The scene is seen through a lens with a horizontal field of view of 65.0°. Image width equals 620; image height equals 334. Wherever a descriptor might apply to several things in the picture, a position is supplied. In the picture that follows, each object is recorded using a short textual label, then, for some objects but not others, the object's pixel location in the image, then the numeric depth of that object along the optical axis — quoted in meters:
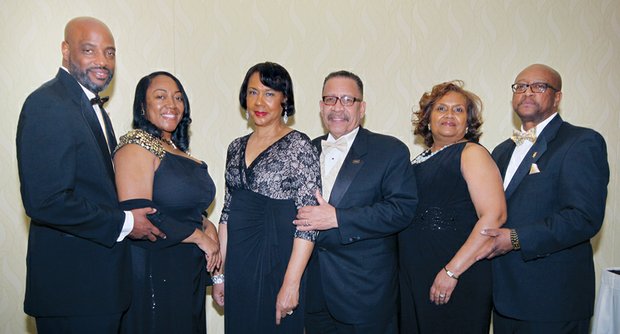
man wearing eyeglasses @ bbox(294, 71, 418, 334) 2.27
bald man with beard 1.80
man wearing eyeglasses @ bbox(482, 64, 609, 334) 2.24
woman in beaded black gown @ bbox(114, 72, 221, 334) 2.13
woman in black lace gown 2.20
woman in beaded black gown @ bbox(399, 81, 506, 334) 2.33
